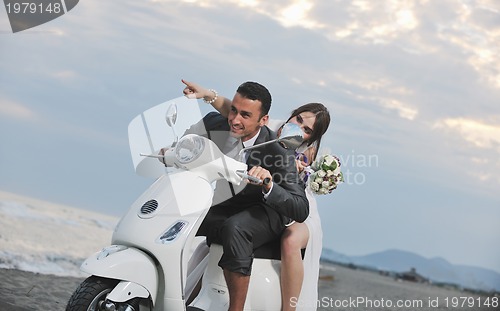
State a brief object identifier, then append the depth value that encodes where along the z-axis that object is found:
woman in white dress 3.71
